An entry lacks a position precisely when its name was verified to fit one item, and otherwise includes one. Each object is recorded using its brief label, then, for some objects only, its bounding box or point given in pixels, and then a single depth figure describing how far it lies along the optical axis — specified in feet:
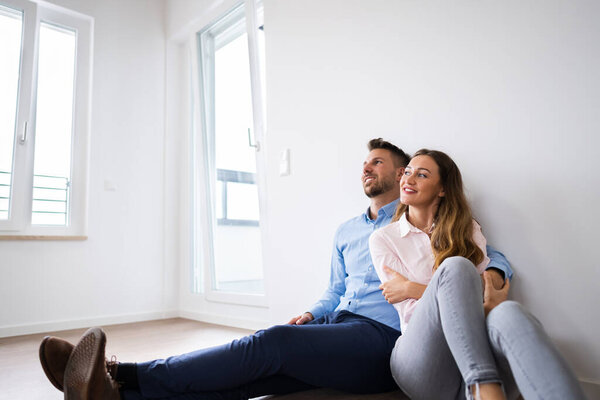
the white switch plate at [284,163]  7.79
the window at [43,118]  9.48
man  3.76
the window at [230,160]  9.34
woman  2.98
